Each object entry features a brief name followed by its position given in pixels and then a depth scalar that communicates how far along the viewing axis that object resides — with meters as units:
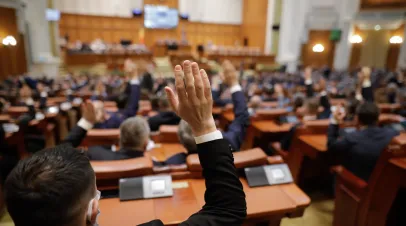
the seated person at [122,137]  2.09
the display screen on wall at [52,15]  12.58
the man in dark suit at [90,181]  0.77
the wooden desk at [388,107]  4.83
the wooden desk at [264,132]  3.84
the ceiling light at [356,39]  14.68
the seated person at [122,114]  3.45
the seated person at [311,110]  3.97
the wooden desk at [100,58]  13.00
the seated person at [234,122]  2.16
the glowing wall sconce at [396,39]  13.30
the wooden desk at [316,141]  2.92
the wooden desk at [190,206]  1.44
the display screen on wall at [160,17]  17.34
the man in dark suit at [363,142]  2.45
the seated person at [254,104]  4.88
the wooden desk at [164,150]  2.64
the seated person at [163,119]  3.65
